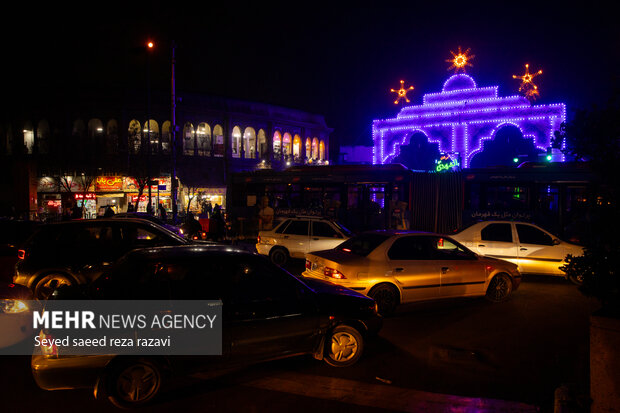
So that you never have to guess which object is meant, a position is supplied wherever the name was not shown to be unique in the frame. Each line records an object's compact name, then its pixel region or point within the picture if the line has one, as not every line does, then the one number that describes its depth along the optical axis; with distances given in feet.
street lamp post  63.77
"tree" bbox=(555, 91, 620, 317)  11.97
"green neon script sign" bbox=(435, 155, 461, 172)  90.74
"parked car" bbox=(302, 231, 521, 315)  24.62
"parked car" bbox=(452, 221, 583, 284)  33.71
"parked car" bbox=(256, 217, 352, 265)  40.12
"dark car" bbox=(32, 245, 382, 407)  13.50
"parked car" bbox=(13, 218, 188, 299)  25.55
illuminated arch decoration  81.87
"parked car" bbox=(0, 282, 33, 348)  17.58
